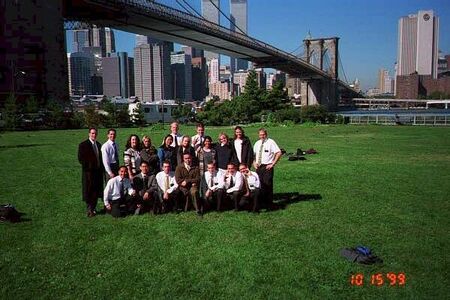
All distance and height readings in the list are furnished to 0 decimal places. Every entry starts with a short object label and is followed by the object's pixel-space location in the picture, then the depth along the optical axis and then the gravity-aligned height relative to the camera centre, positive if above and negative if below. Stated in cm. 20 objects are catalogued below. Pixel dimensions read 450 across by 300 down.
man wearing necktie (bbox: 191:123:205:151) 830 -58
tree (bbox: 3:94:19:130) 3588 -42
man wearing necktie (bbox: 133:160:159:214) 761 -140
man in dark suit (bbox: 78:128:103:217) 764 -102
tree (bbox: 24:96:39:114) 3866 +31
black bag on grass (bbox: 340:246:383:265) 521 -179
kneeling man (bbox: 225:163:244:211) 761 -131
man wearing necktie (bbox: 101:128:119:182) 773 -83
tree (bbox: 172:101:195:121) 6131 -77
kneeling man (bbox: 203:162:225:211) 764 -132
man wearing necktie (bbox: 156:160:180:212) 759 -138
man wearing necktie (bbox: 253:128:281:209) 796 -100
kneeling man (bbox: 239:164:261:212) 763 -137
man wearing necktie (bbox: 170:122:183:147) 828 -52
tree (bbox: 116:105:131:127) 4525 -97
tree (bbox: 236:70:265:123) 5094 +69
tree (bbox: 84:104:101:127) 4127 -76
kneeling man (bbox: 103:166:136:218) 750 -143
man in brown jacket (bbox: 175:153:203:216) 762 -121
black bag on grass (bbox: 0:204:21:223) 724 -171
